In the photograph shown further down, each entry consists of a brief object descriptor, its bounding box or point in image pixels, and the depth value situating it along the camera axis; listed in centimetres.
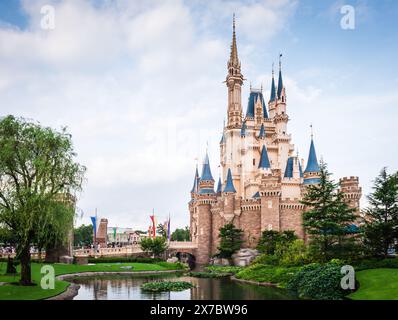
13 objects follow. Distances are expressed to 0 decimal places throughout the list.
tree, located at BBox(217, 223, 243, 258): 5912
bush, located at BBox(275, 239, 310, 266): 3719
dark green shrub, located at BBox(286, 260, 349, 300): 2547
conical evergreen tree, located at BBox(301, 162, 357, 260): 3294
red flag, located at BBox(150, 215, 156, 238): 6212
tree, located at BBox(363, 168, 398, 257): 3083
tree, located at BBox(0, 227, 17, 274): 2542
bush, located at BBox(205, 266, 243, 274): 5048
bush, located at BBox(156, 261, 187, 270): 5282
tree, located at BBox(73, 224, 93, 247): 9888
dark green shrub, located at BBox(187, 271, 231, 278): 4588
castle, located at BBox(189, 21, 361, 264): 6053
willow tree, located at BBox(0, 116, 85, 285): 2434
